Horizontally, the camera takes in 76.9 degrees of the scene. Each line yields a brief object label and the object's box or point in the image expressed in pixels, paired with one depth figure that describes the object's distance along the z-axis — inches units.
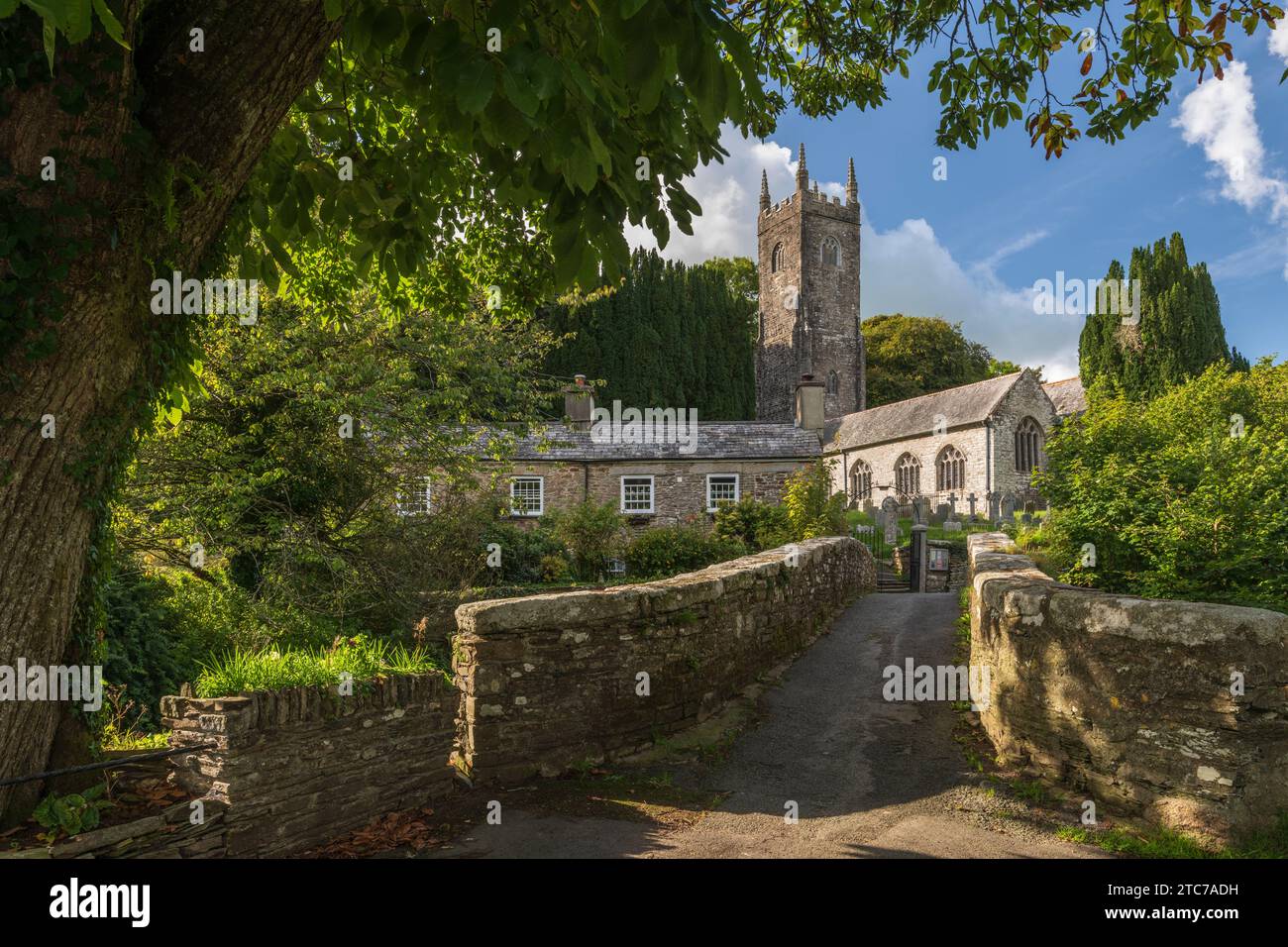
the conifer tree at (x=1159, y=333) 1600.6
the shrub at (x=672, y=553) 772.0
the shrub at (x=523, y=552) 725.9
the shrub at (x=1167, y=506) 385.1
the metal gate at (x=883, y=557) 971.3
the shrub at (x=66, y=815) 150.2
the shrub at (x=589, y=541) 788.0
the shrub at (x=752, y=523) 815.1
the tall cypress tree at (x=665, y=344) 1941.4
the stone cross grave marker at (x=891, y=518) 1165.7
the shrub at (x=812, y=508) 767.7
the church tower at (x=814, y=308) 2389.3
